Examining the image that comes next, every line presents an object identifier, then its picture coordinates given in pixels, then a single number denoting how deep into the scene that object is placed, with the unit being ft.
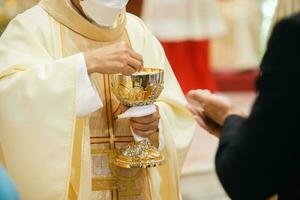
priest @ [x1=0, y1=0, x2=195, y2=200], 8.90
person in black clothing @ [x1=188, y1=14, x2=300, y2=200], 7.37
